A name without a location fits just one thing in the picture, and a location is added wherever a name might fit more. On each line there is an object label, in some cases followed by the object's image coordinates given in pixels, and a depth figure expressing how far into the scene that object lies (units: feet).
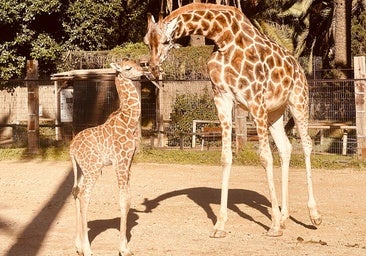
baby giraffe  24.23
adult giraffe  28.07
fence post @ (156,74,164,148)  63.36
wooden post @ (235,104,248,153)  55.57
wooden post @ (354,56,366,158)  52.70
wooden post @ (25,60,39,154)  60.18
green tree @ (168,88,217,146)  67.77
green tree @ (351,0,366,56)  148.66
